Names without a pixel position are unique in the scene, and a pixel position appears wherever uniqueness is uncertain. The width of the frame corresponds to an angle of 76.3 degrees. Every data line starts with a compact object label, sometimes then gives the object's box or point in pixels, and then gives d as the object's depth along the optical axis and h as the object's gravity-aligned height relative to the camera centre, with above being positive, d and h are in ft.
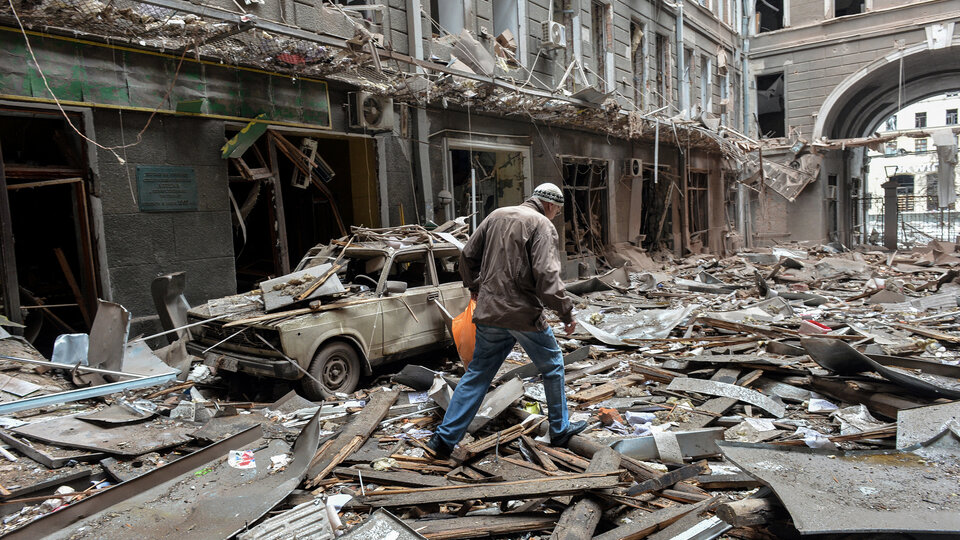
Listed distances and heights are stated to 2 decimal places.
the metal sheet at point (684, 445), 14.42 -5.41
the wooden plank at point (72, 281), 25.96 -1.61
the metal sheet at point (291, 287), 20.65 -1.87
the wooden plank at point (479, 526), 10.91 -5.46
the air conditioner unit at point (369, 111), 33.91 +6.67
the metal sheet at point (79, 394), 16.14 -4.29
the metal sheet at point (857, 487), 9.49 -4.90
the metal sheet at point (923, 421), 13.12 -4.82
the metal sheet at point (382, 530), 10.06 -5.01
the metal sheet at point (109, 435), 14.38 -4.78
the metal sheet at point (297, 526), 10.58 -5.17
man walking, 14.43 -2.09
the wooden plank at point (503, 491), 11.64 -5.16
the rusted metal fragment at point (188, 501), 10.85 -5.12
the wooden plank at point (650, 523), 10.64 -5.44
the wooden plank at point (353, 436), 13.60 -5.24
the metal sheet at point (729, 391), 17.37 -5.29
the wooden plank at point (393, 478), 13.08 -5.39
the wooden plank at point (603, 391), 18.99 -5.48
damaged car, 19.80 -2.96
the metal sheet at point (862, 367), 15.98 -4.53
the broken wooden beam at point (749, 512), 10.10 -4.97
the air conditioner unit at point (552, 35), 48.03 +14.67
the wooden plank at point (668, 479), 12.14 -5.32
